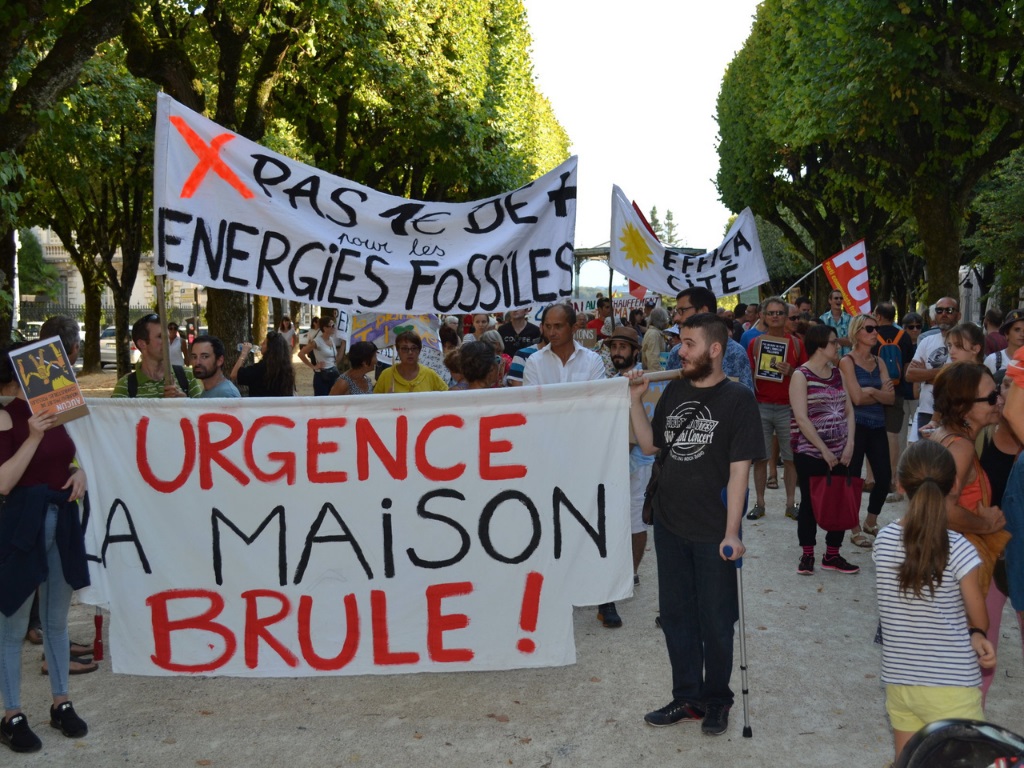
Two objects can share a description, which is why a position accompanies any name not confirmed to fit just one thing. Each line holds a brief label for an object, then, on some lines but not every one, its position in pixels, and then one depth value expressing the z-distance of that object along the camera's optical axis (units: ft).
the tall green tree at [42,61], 27.76
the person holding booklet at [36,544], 15.06
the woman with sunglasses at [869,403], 26.22
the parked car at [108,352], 119.55
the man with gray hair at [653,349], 29.86
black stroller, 7.70
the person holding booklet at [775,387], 30.19
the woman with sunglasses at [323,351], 42.94
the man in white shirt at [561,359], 20.98
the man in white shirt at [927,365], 28.66
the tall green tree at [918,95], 54.60
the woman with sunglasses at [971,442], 14.21
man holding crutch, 15.35
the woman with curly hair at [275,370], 26.55
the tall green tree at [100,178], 67.92
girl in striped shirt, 11.87
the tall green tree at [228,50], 49.49
